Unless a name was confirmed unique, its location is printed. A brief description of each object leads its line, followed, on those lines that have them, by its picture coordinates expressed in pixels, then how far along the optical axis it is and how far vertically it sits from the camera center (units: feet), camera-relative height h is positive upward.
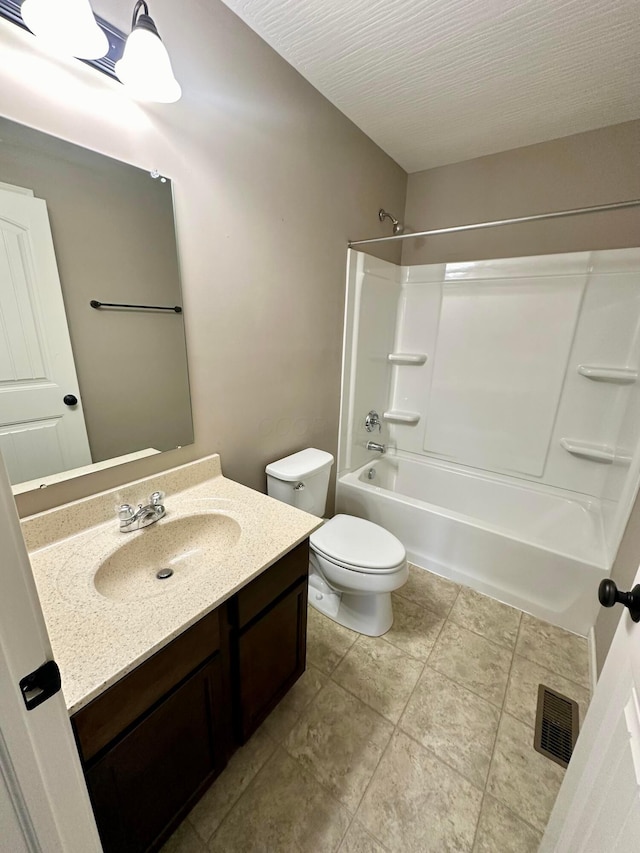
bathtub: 5.52 -3.53
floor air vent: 3.97 -4.54
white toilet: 4.92 -3.12
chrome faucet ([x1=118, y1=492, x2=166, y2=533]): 3.45 -1.86
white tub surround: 5.97 -1.41
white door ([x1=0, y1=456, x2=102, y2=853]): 1.35 -1.81
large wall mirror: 2.83 +0.13
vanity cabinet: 2.33 -3.02
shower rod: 4.34 +1.66
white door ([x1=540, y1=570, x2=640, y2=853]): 1.53 -2.14
